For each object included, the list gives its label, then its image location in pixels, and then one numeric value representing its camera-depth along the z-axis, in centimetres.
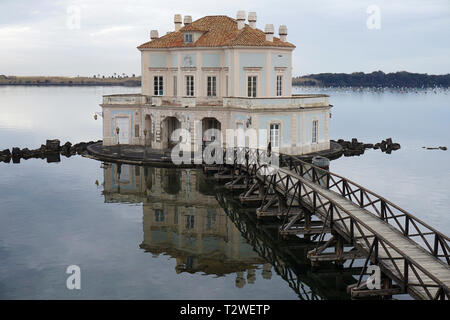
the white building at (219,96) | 4875
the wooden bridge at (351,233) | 1878
